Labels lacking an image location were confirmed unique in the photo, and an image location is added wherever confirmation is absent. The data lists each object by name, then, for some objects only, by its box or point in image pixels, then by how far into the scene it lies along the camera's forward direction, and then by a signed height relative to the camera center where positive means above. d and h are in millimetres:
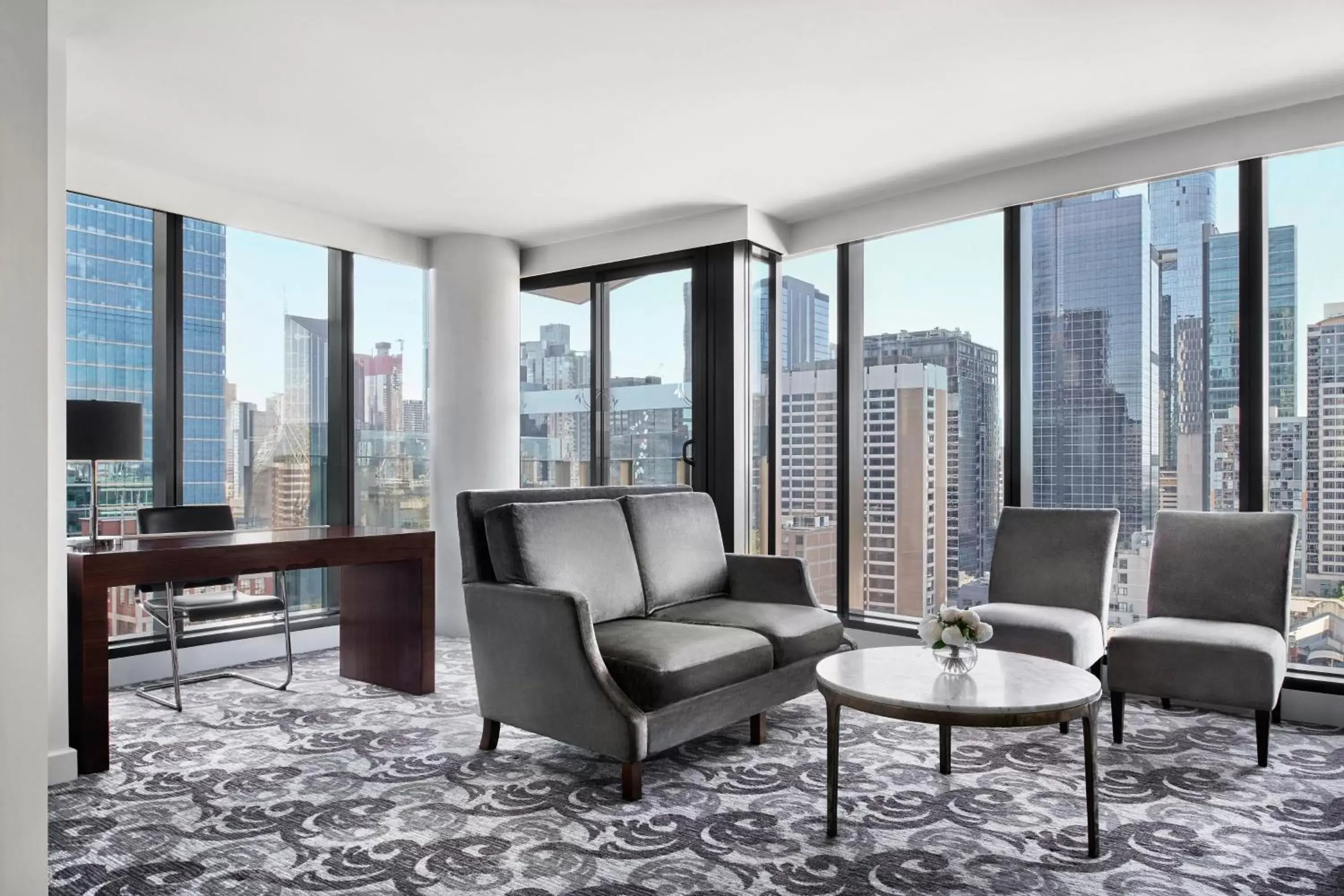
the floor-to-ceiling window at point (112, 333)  4172 +573
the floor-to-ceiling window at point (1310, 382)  3609 +271
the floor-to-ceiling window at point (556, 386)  5883 +412
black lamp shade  3273 +51
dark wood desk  3006 -648
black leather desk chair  3789 -741
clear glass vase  2615 -679
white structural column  5605 +388
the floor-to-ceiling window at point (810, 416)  5164 +173
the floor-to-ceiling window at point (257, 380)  4652 +377
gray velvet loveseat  2756 -702
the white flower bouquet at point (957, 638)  2605 -610
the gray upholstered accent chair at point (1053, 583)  3396 -651
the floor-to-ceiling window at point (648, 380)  5379 +424
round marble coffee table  2207 -712
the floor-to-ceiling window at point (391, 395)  5480 +328
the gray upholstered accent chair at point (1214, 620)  3018 -732
